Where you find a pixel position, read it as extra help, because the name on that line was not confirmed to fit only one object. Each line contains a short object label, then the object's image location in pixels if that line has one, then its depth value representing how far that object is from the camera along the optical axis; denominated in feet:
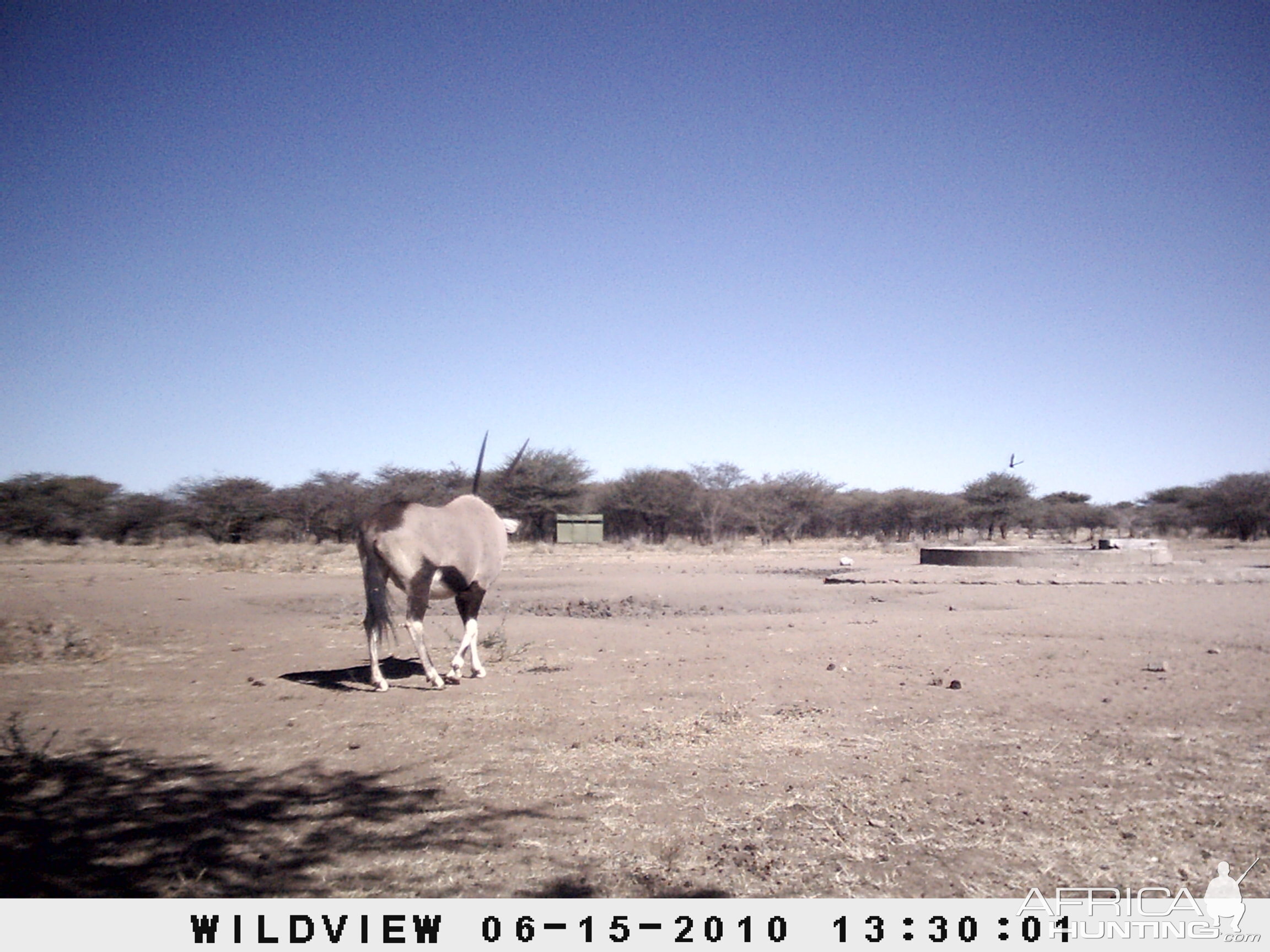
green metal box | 153.28
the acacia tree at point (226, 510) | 133.18
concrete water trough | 60.90
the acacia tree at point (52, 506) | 114.62
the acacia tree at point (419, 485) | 102.42
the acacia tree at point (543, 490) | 159.22
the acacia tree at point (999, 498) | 168.96
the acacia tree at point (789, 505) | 187.62
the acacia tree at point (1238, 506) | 154.61
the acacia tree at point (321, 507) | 133.80
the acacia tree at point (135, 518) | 126.93
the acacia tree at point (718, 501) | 180.45
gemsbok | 23.56
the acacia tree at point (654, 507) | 183.32
